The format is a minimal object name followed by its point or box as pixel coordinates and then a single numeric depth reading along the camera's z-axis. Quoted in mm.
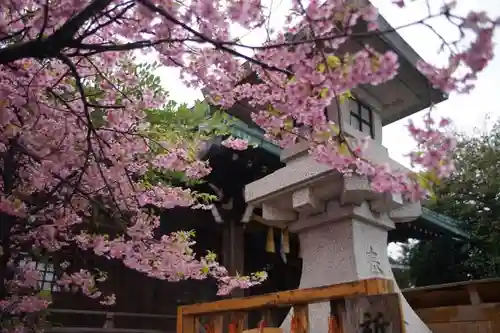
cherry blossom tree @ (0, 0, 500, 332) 2412
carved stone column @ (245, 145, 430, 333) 3988
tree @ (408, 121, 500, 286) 12273
